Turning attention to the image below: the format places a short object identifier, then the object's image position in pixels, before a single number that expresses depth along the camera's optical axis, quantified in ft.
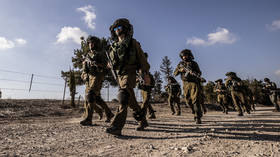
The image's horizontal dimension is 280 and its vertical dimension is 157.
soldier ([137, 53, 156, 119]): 19.12
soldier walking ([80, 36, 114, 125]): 15.02
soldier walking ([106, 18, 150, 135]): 10.51
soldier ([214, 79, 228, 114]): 42.47
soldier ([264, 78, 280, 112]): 41.20
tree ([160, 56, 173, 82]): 153.88
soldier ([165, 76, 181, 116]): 36.45
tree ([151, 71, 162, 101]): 99.19
